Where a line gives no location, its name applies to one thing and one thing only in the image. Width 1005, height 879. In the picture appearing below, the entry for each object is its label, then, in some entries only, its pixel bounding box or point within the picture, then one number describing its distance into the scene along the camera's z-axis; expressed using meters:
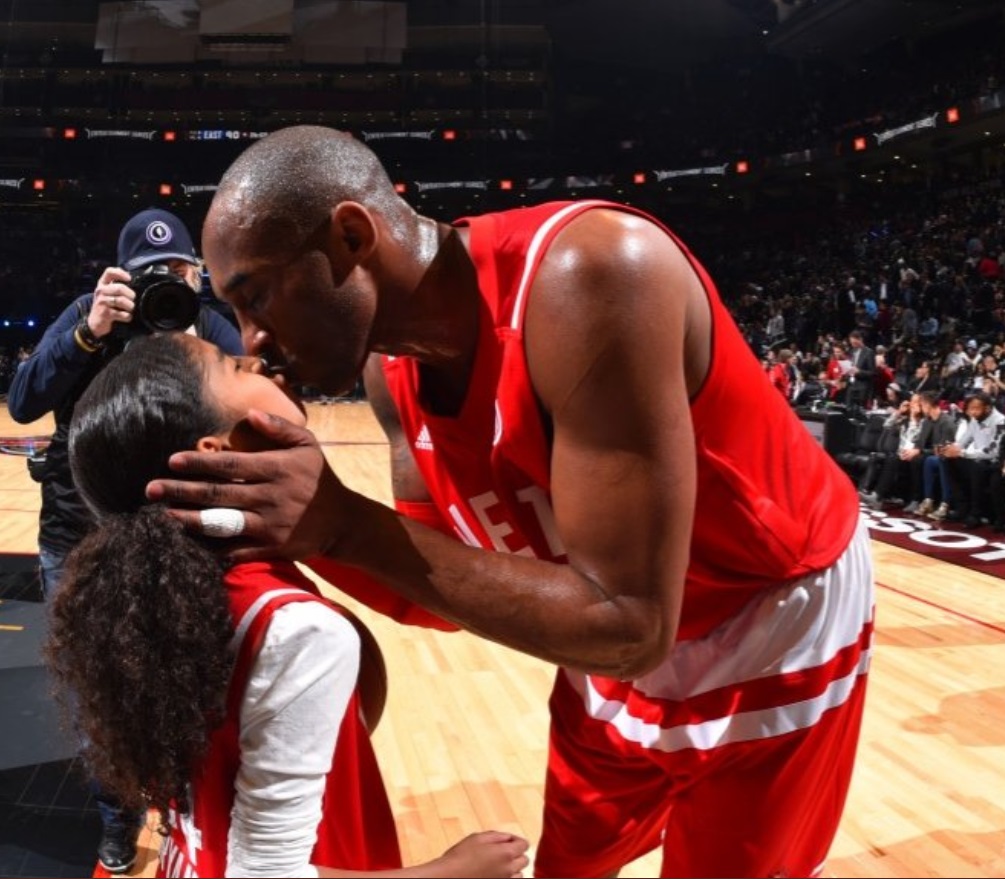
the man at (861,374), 10.57
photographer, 2.21
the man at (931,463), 7.48
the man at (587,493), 0.97
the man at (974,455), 7.07
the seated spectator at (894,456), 7.85
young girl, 0.94
